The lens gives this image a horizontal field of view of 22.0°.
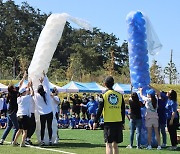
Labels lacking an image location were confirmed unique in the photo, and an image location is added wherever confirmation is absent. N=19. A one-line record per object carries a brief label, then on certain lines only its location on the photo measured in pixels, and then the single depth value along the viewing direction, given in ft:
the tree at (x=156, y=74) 198.94
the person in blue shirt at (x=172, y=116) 44.19
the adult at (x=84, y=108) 86.63
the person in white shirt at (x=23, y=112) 44.52
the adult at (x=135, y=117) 44.11
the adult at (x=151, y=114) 44.41
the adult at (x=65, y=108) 85.46
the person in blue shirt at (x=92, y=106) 76.26
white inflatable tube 49.11
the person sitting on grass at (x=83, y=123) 78.28
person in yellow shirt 31.86
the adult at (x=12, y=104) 46.19
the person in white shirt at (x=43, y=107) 45.32
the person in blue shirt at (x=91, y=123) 74.96
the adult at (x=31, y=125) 46.86
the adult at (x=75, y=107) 85.87
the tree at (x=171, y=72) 222.48
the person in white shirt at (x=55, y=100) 50.33
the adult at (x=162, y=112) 45.73
